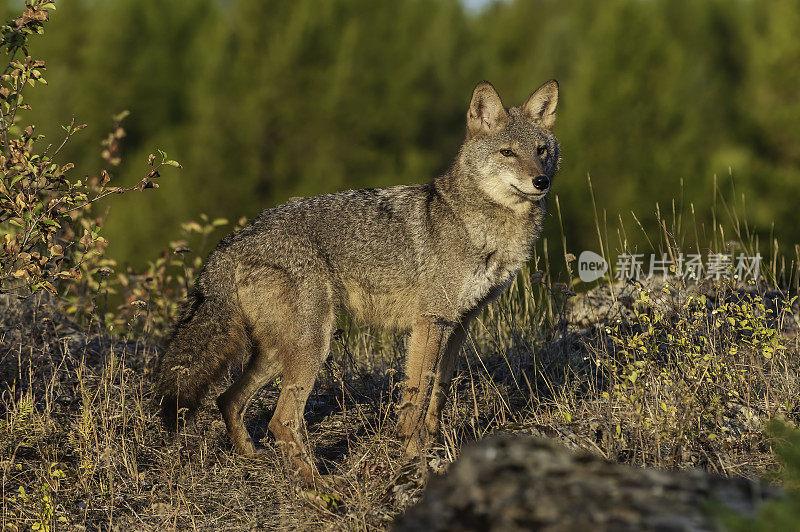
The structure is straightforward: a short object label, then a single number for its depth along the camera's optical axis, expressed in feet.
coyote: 35.22
